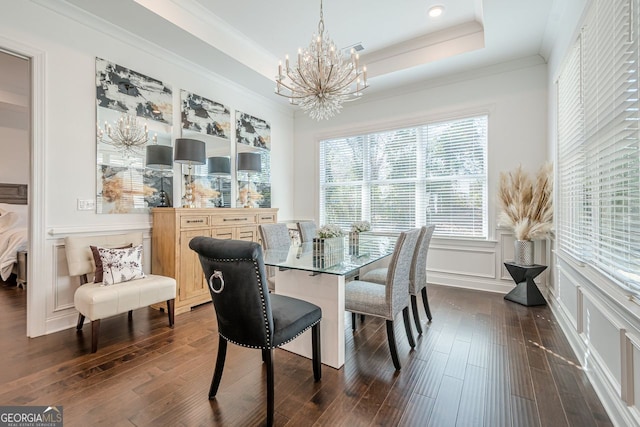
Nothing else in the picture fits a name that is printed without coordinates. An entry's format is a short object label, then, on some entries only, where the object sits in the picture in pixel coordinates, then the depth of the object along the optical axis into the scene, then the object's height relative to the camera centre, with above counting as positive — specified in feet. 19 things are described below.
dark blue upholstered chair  4.90 -1.64
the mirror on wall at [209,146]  12.52 +3.12
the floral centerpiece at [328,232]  8.76 -0.64
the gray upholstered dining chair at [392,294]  6.79 -2.07
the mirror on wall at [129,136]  9.91 +2.78
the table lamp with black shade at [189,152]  11.07 +2.29
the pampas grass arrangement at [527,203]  10.94 +0.34
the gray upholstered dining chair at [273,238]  9.83 -0.96
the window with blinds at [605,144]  4.81 +1.44
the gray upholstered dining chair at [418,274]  8.36 -2.00
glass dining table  6.82 -1.90
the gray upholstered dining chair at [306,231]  12.01 -0.86
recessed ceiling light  10.57 +7.50
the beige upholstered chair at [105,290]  7.80 -2.32
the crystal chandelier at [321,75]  8.11 +3.90
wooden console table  10.48 -1.25
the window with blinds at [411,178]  13.60 +1.74
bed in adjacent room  13.67 -0.99
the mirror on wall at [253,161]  14.34 +2.59
